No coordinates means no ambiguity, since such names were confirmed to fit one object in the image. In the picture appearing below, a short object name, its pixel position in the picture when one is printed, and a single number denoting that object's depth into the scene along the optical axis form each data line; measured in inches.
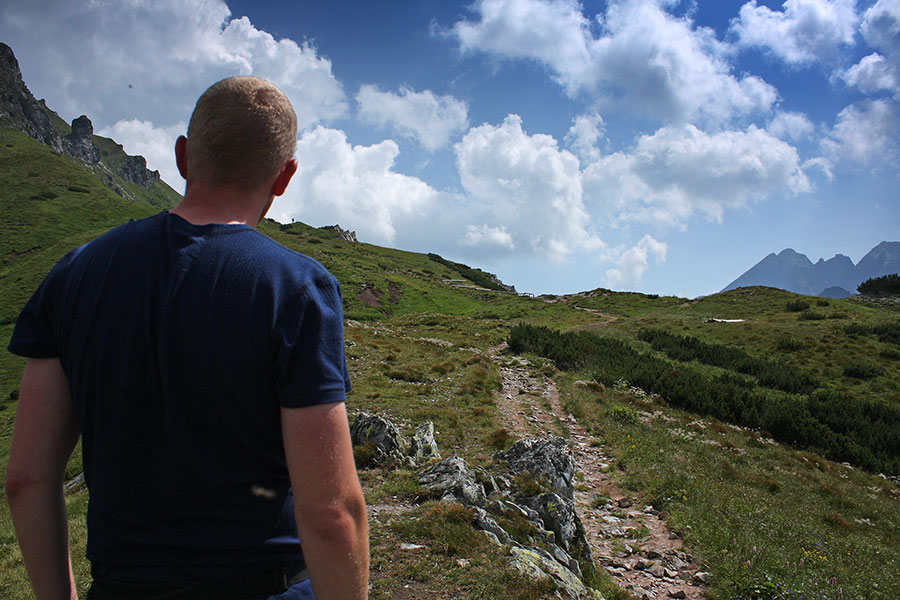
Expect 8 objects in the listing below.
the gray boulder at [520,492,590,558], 310.0
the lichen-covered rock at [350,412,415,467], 400.8
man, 61.7
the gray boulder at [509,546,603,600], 235.9
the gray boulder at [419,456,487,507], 315.6
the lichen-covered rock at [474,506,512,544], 275.7
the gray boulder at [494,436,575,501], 388.5
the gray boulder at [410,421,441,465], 419.8
